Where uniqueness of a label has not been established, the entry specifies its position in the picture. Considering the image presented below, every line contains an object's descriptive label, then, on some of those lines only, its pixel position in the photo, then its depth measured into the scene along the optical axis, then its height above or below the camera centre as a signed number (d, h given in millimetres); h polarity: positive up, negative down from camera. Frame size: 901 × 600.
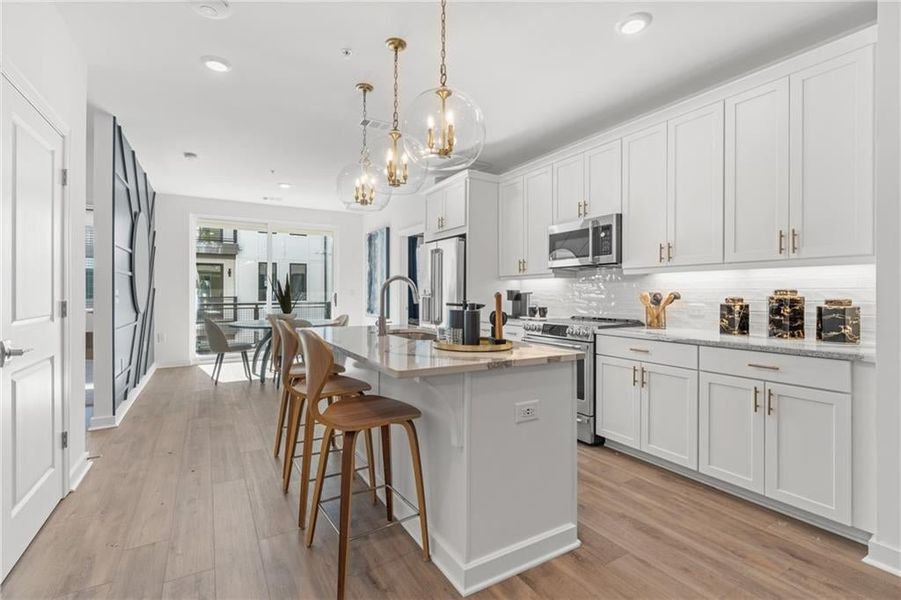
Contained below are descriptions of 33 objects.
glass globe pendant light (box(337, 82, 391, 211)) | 2912 +769
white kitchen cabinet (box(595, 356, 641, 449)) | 3037 -718
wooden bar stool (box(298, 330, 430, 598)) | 1693 -487
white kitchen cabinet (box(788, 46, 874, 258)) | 2207 +753
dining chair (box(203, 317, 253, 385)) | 5469 -515
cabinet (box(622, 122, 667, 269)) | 3186 +767
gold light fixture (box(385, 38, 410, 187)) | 2645 +844
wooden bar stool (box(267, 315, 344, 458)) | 2789 -507
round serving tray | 1952 -213
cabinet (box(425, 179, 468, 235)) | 4746 +1038
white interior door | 1812 -93
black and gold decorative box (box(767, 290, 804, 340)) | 2633 -86
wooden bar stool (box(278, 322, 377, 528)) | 2131 -512
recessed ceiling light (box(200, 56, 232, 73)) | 2828 +1534
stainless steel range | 3357 -374
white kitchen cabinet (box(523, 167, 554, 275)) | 4168 +800
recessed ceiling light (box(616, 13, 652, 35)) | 2367 +1518
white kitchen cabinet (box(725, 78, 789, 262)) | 2525 +755
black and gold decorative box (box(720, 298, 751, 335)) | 2957 -112
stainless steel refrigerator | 4672 +258
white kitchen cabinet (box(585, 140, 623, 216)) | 3498 +988
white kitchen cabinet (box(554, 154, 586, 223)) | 3814 +988
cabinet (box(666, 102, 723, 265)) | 2842 +760
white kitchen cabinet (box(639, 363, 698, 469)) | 2684 -720
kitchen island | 1733 -652
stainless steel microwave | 3490 +483
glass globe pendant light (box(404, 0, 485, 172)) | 2010 +812
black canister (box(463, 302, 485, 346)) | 2023 -127
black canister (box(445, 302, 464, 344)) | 2045 -120
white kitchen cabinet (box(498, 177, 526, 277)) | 4500 +748
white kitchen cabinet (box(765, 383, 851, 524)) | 2064 -733
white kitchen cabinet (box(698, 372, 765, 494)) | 2367 -728
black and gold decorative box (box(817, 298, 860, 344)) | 2406 -116
